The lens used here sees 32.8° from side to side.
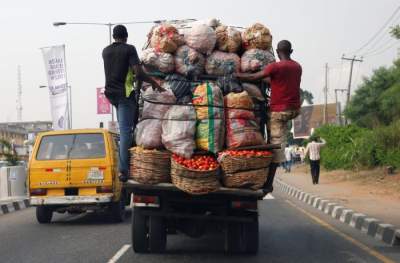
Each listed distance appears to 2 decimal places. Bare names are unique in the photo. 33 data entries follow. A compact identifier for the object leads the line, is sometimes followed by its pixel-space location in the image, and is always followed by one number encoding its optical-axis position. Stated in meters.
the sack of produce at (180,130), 7.88
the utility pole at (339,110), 73.41
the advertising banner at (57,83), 27.97
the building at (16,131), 88.03
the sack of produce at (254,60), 8.62
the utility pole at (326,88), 75.15
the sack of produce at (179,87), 8.24
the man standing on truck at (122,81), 8.58
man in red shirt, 8.40
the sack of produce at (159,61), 8.48
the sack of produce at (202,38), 8.52
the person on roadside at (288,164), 40.66
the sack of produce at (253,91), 8.62
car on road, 12.81
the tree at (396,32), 27.86
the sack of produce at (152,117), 8.10
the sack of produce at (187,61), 8.52
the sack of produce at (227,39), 8.74
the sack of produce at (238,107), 8.13
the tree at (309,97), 125.18
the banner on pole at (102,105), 34.53
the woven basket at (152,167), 7.89
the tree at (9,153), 24.50
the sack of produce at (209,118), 7.98
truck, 8.20
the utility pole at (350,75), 64.81
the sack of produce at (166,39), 8.45
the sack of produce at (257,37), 8.74
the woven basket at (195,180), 7.63
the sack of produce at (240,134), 8.00
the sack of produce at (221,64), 8.61
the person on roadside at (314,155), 24.67
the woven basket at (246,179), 7.78
